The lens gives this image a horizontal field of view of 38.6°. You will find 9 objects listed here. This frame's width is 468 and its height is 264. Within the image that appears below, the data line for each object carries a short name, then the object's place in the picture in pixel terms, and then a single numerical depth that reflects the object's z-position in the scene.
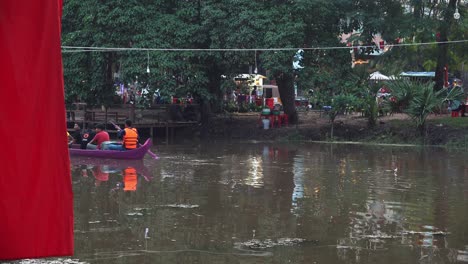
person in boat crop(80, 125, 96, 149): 21.92
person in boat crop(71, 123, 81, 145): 23.24
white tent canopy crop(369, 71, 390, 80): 40.97
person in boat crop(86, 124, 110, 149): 21.67
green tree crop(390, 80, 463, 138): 27.67
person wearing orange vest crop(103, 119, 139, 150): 20.77
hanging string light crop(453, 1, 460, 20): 24.69
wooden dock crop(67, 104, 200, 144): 32.62
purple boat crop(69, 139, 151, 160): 20.66
